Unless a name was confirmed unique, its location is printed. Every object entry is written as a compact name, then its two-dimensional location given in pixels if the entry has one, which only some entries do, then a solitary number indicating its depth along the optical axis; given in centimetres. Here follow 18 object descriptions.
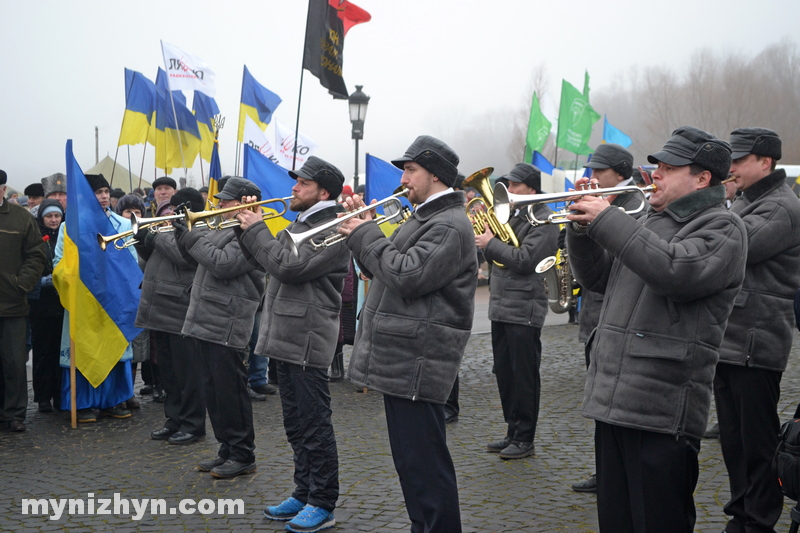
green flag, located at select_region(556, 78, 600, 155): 1802
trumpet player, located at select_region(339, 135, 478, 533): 404
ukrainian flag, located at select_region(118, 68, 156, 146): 1318
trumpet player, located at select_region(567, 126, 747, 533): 326
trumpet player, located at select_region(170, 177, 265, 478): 605
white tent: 1848
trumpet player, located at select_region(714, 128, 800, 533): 441
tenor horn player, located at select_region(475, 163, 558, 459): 654
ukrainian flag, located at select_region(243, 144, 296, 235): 898
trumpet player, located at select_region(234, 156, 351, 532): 504
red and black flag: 1005
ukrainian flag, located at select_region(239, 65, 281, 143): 1420
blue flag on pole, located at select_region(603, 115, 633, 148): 1902
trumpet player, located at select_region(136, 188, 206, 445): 707
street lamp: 1705
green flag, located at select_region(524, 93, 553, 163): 1734
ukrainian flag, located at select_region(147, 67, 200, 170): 1315
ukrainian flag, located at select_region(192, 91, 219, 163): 1463
